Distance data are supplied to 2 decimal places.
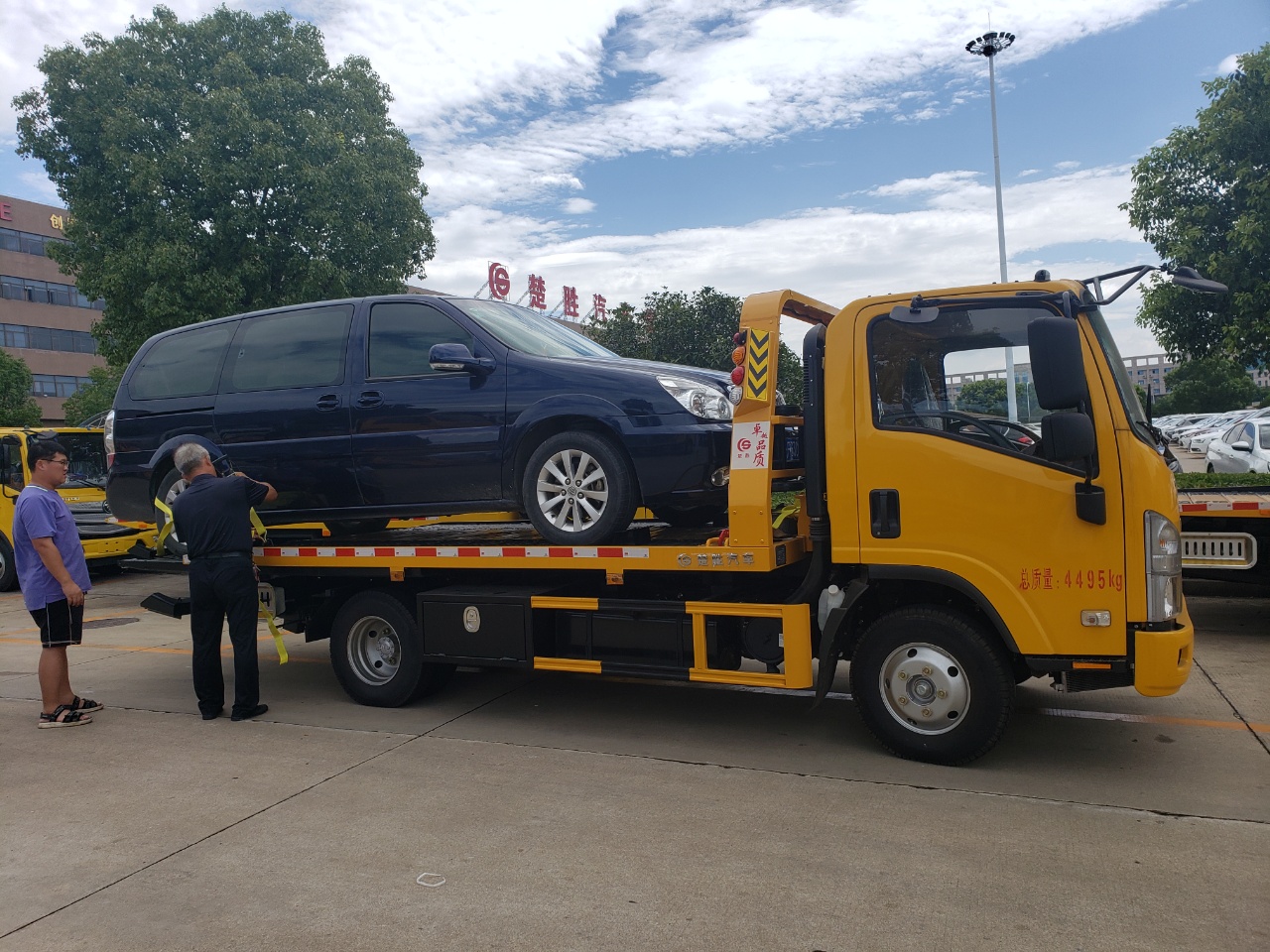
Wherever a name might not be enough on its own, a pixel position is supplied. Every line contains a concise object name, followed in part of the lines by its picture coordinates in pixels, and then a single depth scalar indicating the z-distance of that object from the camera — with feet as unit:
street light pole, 78.54
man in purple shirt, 19.62
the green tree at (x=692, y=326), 64.64
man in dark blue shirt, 19.80
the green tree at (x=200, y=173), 51.55
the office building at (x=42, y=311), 175.52
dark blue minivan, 17.67
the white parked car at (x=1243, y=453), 51.24
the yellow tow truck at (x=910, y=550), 14.28
